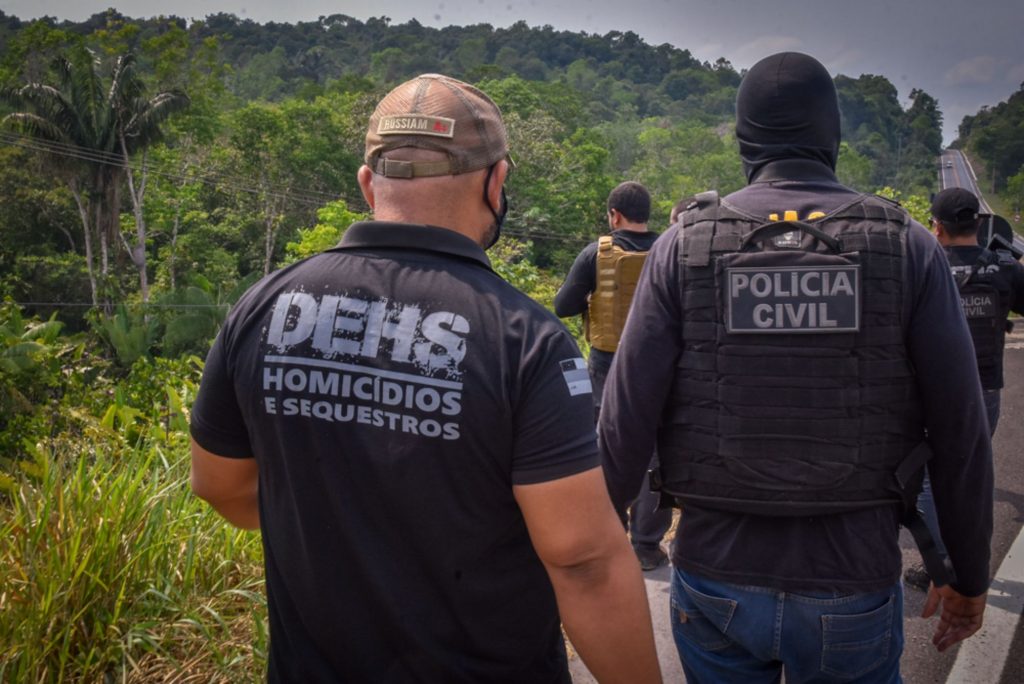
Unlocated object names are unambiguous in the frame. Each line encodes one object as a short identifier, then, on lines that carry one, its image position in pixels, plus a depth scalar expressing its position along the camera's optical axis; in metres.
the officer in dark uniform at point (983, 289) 4.27
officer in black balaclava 1.89
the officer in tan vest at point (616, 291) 4.36
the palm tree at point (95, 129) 39.81
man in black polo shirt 1.46
